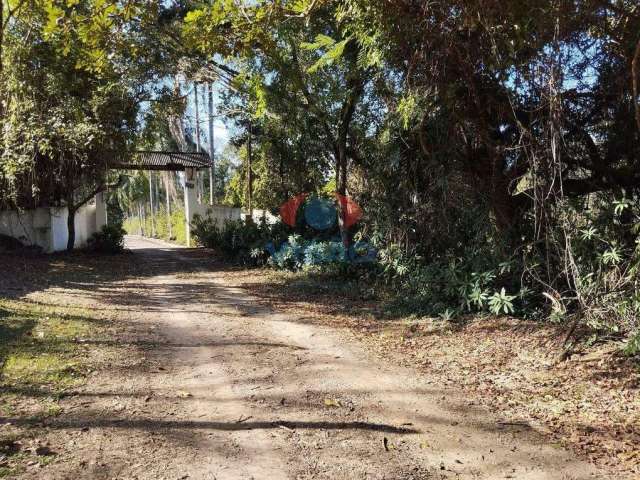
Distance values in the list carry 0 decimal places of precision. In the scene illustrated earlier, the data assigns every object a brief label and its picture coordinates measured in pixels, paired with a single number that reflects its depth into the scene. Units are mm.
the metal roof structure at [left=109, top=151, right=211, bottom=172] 21747
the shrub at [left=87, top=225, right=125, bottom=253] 19406
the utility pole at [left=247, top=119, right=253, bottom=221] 18231
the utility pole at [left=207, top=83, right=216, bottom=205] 24202
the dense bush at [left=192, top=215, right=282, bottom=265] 15617
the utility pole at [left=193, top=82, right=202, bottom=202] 31344
